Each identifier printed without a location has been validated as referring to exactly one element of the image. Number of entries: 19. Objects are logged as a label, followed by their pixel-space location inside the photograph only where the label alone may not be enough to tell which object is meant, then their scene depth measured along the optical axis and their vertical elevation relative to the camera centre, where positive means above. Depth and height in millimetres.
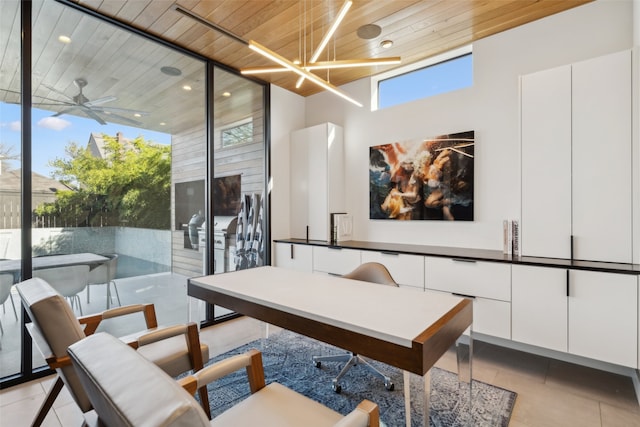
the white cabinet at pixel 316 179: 4121 +428
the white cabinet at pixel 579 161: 2328 +384
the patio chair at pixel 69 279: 2586 -584
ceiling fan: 2639 +934
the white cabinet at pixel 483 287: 2584 -679
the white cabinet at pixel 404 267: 3047 -574
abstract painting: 3270 +352
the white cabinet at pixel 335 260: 3549 -587
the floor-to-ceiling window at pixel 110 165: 2441 +441
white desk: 1295 -518
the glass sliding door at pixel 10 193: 2377 +143
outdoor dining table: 2418 -423
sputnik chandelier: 1810 +996
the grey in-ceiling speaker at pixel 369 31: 2980 +1748
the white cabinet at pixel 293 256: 3977 -608
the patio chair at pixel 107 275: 2824 -588
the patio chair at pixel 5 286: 2408 -582
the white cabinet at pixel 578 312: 2109 -754
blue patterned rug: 2000 -1320
